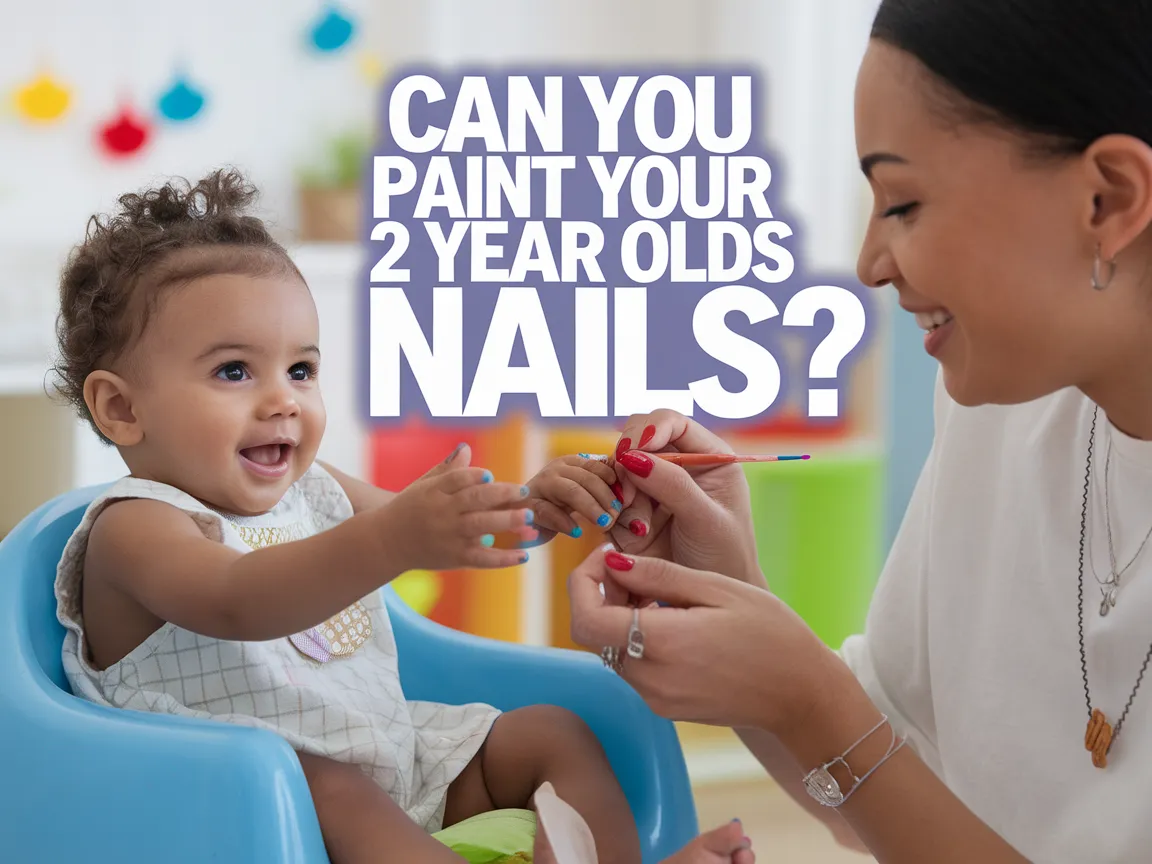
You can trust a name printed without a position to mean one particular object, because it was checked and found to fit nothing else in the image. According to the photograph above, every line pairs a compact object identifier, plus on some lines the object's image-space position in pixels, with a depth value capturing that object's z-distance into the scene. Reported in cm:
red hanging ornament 270
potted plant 271
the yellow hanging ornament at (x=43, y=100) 262
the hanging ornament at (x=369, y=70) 293
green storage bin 272
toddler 98
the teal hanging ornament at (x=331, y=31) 288
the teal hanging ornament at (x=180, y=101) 276
